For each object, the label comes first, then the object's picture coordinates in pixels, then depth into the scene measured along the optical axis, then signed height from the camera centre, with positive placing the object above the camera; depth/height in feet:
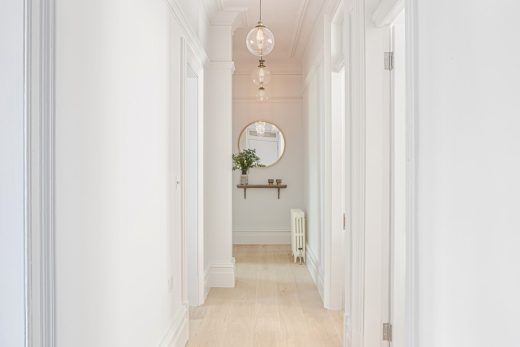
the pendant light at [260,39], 12.55 +3.64
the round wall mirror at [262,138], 25.22 +1.85
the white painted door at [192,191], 14.01 -0.59
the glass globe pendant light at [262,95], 21.50 +3.71
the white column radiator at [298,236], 20.65 -2.90
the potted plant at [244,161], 24.30 +0.57
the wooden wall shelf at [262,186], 24.70 -0.76
